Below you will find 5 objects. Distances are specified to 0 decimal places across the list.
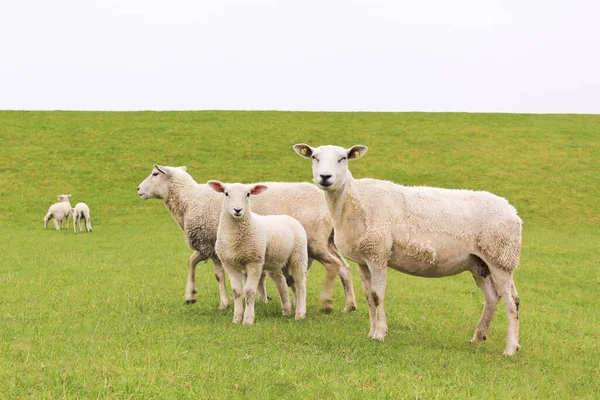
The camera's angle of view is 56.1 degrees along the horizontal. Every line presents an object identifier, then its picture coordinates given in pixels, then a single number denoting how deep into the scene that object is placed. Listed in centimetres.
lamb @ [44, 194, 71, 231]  2620
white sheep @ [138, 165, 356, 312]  1006
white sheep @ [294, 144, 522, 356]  767
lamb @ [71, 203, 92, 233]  2536
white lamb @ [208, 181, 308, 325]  831
